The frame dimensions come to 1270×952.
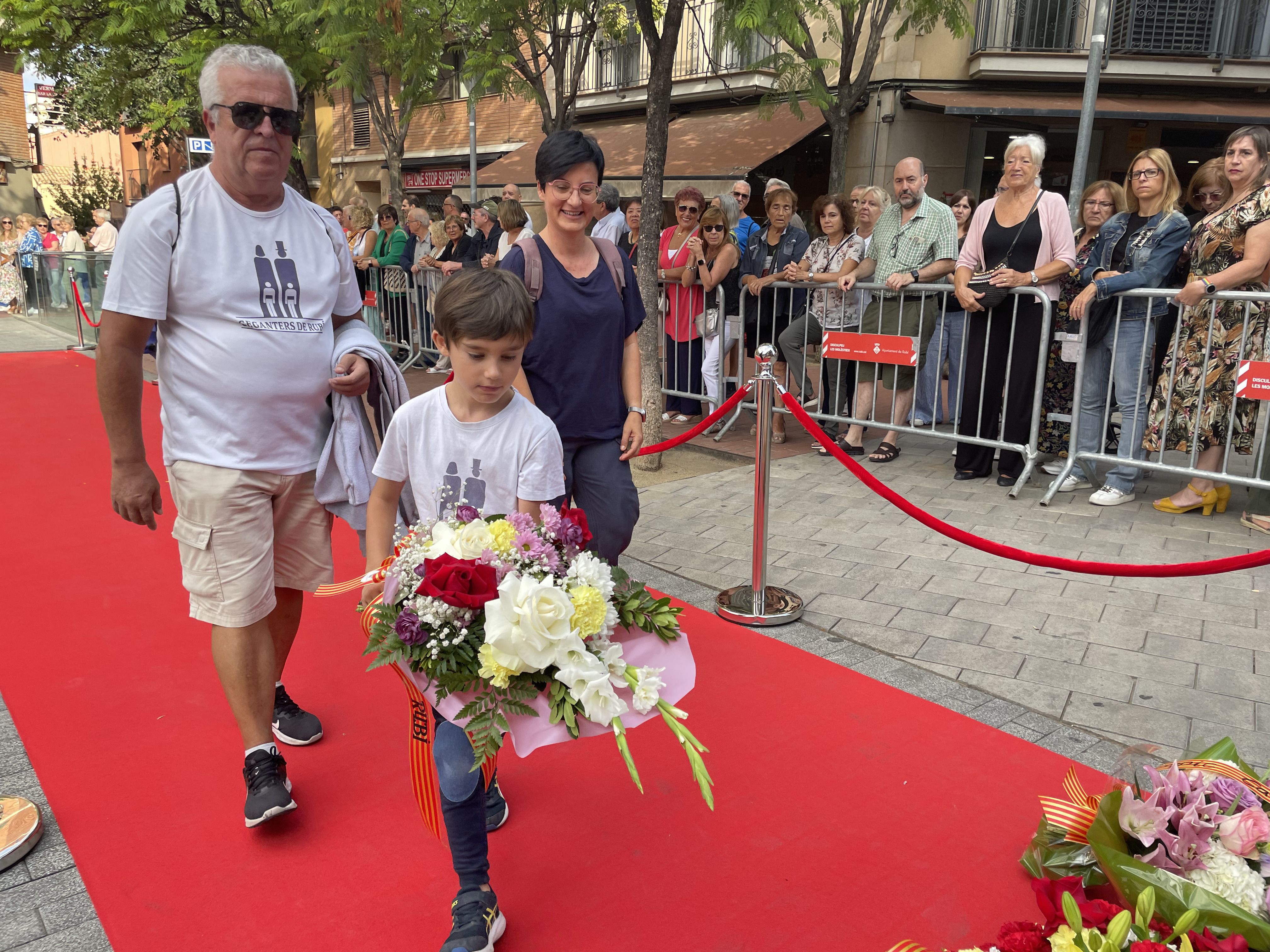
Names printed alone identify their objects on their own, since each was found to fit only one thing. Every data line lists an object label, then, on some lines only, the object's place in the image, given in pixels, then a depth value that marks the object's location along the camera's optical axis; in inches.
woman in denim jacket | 229.6
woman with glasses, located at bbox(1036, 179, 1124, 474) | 245.4
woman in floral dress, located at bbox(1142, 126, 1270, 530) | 213.8
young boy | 90.7
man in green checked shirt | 271.7
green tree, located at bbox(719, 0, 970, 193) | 509.7
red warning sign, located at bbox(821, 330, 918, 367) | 265.4
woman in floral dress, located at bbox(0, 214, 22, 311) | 778.8
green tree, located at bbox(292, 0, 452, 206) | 461.7
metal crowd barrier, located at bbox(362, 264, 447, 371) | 470.3
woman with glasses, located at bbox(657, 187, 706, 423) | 328.5
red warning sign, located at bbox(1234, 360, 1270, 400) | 208.1
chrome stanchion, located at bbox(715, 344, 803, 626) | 168.7
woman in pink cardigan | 242.2
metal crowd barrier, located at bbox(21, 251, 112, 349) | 595.5
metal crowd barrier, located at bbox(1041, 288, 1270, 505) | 210.8
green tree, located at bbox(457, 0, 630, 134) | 457.7
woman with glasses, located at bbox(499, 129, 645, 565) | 126.4
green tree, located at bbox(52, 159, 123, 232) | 1246.9
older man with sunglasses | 104.7
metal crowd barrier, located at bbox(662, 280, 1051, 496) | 249.0
